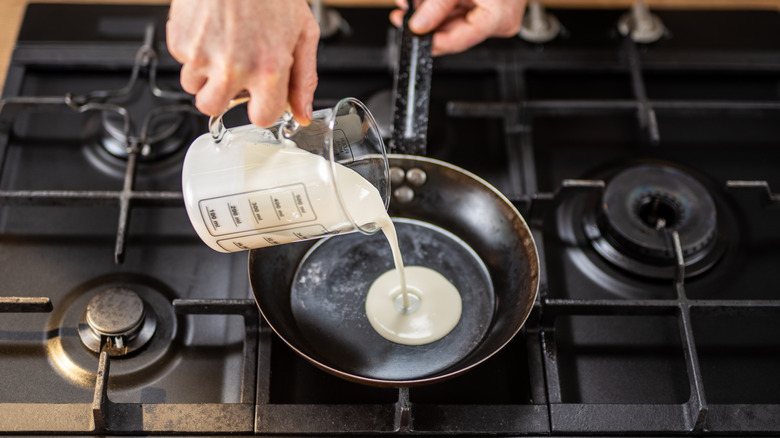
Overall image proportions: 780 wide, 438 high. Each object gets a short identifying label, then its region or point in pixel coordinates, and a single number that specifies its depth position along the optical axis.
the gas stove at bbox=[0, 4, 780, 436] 0.74
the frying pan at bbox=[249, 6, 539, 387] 0.77
